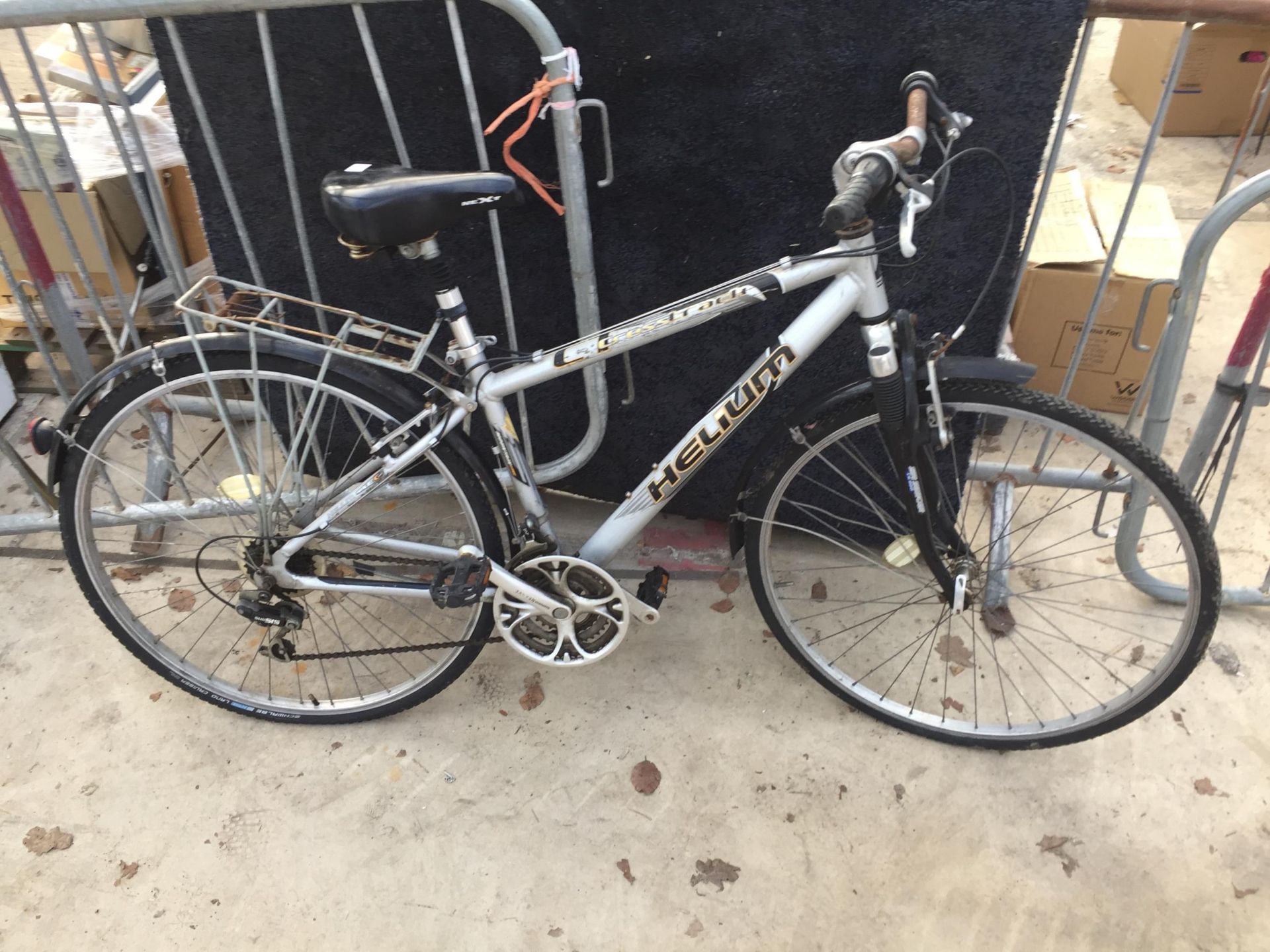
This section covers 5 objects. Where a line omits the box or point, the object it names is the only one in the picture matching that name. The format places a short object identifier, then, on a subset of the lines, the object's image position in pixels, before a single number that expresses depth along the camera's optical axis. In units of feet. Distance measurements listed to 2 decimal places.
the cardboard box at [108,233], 9.97
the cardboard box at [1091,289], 9.86
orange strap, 5.94
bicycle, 6.18
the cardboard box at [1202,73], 14.51
